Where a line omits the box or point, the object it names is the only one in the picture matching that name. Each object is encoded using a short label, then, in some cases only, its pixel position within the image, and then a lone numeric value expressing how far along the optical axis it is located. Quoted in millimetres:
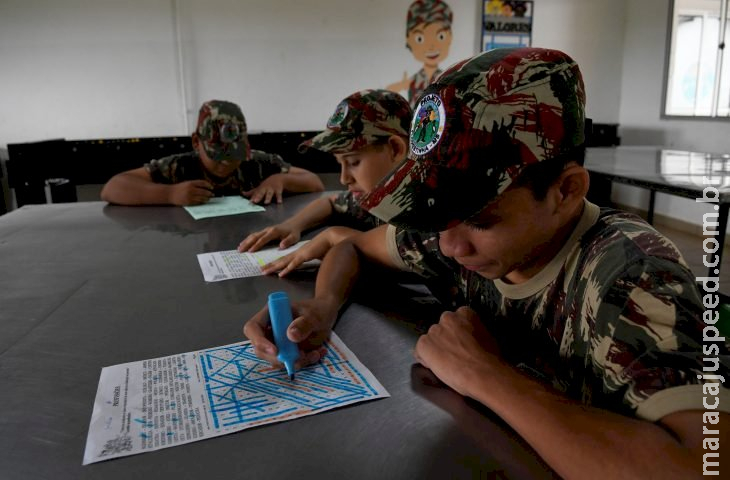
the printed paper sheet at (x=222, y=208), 1690
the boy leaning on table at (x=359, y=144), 1180
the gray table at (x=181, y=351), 462
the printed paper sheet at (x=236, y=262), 1057
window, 3379
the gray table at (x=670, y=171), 1612
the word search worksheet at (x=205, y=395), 509
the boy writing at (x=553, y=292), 428
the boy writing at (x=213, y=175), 1865
